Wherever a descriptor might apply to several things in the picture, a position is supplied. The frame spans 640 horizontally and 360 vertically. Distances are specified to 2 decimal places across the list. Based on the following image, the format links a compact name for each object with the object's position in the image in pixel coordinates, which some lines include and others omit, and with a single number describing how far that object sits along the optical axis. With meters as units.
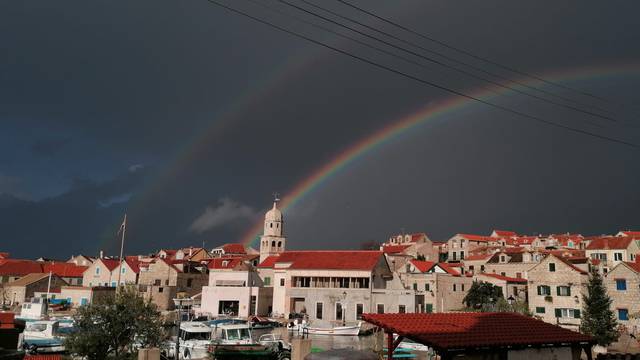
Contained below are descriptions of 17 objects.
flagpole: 60.66
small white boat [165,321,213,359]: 36.75
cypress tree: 42.97
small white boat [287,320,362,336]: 54.91
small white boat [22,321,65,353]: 38.42
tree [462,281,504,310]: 65.88
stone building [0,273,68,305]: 82.88
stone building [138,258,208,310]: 76.12
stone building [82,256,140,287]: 85.75
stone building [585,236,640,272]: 87.84
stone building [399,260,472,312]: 71.19
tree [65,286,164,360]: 22.00
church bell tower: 91.06
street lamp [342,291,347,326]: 67.21
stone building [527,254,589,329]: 60.59
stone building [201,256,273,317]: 73.75
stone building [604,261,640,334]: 56.69
